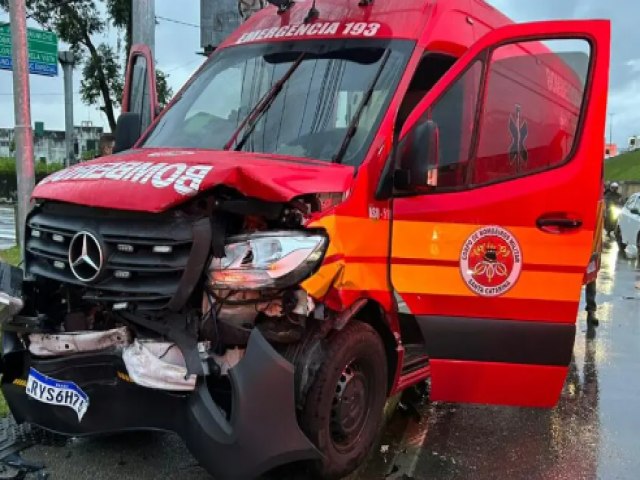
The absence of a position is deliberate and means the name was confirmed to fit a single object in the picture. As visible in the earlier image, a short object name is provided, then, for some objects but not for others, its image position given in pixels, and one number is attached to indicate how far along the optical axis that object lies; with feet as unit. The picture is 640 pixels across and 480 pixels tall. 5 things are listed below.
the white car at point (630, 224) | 52.54
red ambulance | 10.32
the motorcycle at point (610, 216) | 69.84
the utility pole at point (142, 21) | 26.99
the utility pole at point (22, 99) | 21.72
